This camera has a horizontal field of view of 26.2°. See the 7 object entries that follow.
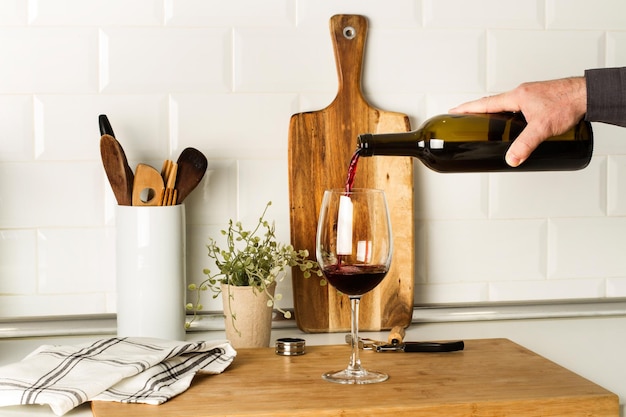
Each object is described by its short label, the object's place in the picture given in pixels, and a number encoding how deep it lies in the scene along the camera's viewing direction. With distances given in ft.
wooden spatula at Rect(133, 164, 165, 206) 6.03
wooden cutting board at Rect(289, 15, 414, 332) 6.39
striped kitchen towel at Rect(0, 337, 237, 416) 5.04
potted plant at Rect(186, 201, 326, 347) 5.94
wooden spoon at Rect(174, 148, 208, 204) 6.15
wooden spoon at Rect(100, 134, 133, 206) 5.99
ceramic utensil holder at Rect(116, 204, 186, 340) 5.98
